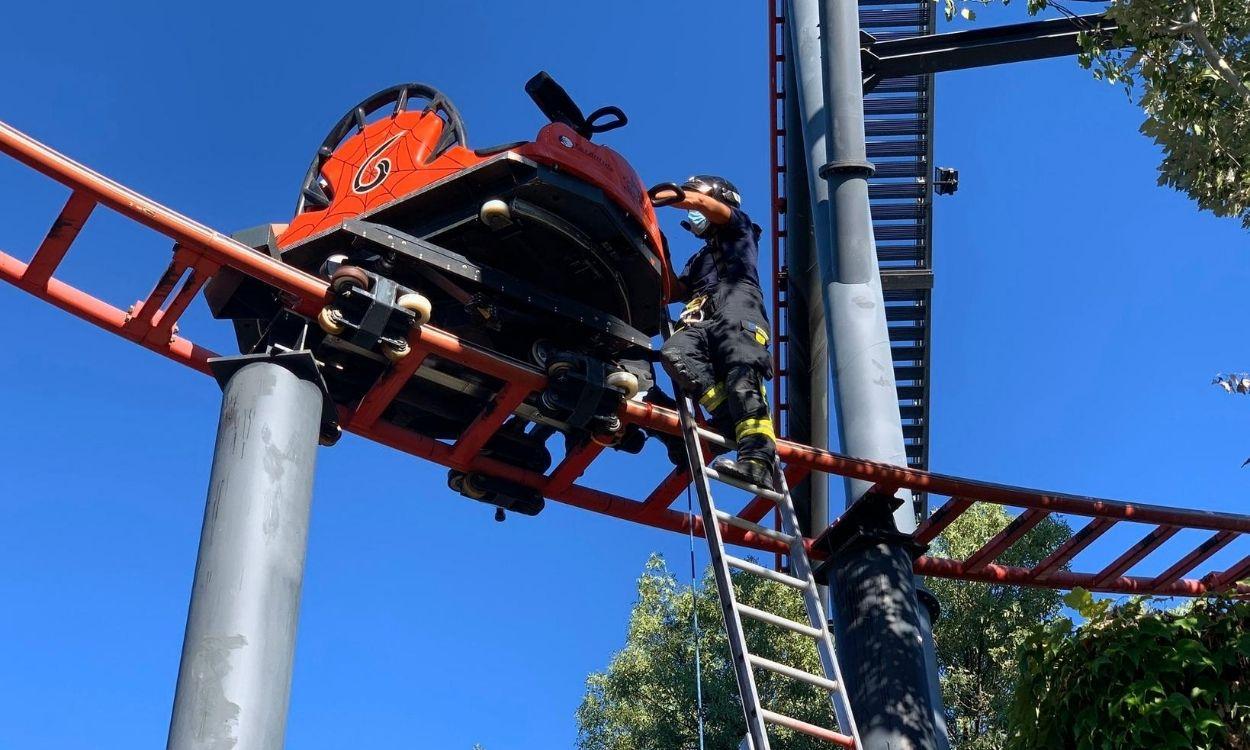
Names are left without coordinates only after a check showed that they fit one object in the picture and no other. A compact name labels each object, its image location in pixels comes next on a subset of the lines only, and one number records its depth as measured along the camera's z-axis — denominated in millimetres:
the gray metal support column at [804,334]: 12562
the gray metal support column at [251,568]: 4922
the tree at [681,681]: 18750
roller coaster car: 6543
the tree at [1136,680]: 4793
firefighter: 6891
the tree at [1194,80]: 6789
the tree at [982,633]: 18109
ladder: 5551
